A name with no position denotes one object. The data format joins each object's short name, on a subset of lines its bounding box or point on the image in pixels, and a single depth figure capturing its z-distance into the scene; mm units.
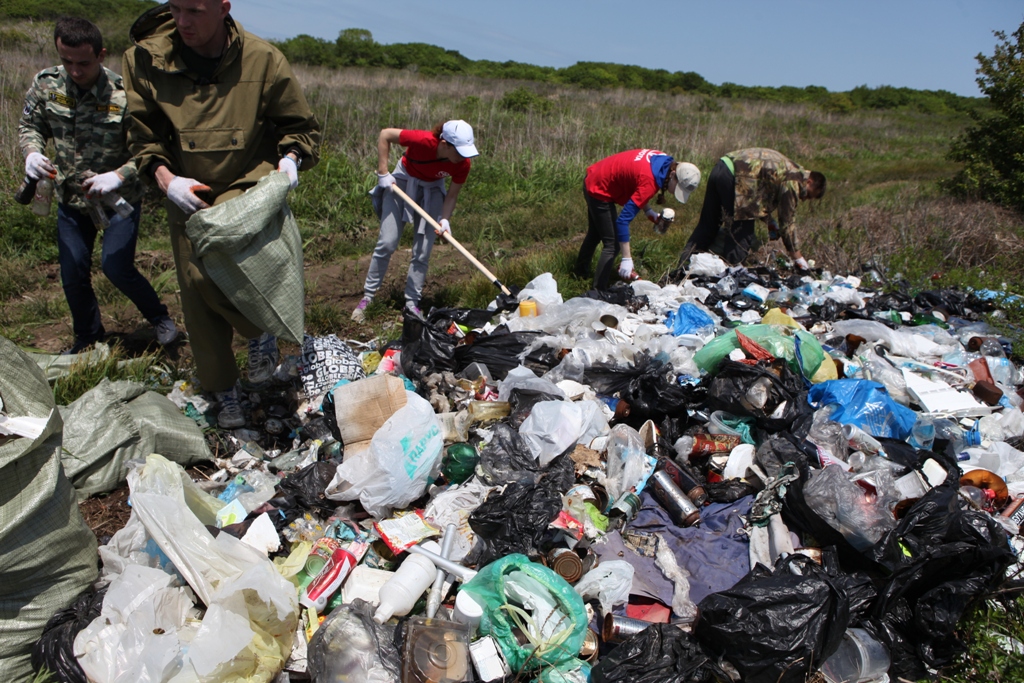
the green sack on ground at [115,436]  2584
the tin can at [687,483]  2729
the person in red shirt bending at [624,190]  4625
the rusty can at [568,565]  2211
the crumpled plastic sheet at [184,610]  1736
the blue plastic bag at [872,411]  3115
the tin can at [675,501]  2623
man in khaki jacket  2541
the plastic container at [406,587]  2066
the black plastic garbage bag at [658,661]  1883
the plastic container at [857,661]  2047
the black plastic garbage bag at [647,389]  3209
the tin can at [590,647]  2041
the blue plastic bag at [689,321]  4258
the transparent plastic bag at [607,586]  2238
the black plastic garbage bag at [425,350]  3641
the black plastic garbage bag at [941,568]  2109
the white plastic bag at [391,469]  2521
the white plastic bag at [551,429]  2877
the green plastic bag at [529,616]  1926
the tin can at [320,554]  2281
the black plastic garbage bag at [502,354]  3641
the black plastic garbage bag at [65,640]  1796
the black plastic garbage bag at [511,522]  2266
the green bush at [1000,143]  8195
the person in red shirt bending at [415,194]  4293
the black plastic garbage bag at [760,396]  3051
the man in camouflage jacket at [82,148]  3117
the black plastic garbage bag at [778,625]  1861
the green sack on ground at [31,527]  1825
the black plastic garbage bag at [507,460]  2707
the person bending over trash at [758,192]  5227
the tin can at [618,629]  2098
